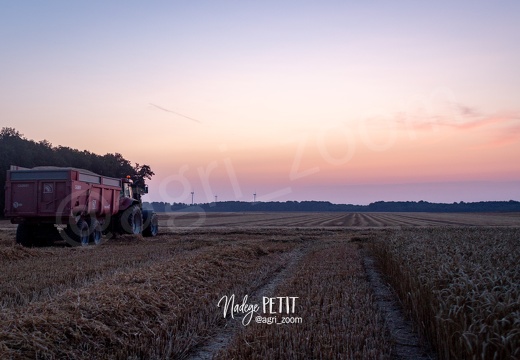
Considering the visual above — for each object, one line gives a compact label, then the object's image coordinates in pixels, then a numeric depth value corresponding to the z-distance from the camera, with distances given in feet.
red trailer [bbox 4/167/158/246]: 63.36
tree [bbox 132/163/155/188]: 91.12
